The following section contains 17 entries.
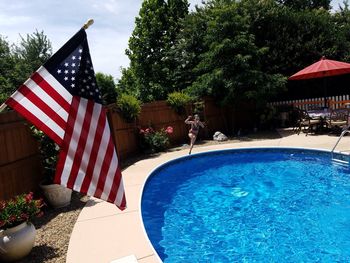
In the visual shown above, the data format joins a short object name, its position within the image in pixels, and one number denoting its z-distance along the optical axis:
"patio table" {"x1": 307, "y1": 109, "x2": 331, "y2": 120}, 12.23
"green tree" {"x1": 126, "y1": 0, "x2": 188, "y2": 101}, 22.50
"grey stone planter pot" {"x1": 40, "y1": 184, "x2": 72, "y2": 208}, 6.79
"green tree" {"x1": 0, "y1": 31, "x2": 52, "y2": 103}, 29.53
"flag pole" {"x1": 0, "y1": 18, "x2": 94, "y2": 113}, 3.05
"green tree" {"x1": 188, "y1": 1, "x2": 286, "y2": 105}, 13.96
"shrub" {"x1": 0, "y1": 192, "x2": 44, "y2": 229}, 4.50
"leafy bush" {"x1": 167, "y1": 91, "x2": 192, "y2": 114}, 14.14
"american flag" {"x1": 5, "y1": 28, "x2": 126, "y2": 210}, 2.84
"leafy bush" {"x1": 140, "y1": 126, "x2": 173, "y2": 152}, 12.53
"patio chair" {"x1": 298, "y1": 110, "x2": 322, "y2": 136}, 13.00
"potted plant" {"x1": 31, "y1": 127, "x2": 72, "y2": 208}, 6.84
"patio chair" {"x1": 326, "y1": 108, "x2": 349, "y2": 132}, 12.15
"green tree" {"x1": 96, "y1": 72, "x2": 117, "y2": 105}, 12.52
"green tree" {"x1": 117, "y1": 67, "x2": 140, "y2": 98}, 26.69
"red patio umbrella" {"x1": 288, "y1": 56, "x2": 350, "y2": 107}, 12.48
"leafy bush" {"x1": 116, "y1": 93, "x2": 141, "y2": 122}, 11.57
